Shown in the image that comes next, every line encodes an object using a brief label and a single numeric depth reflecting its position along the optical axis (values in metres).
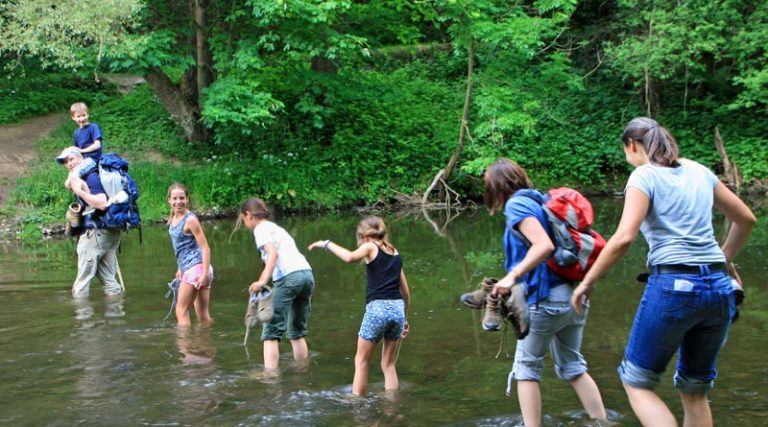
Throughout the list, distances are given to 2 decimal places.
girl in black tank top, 6.39
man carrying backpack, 10.43
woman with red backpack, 5.05
